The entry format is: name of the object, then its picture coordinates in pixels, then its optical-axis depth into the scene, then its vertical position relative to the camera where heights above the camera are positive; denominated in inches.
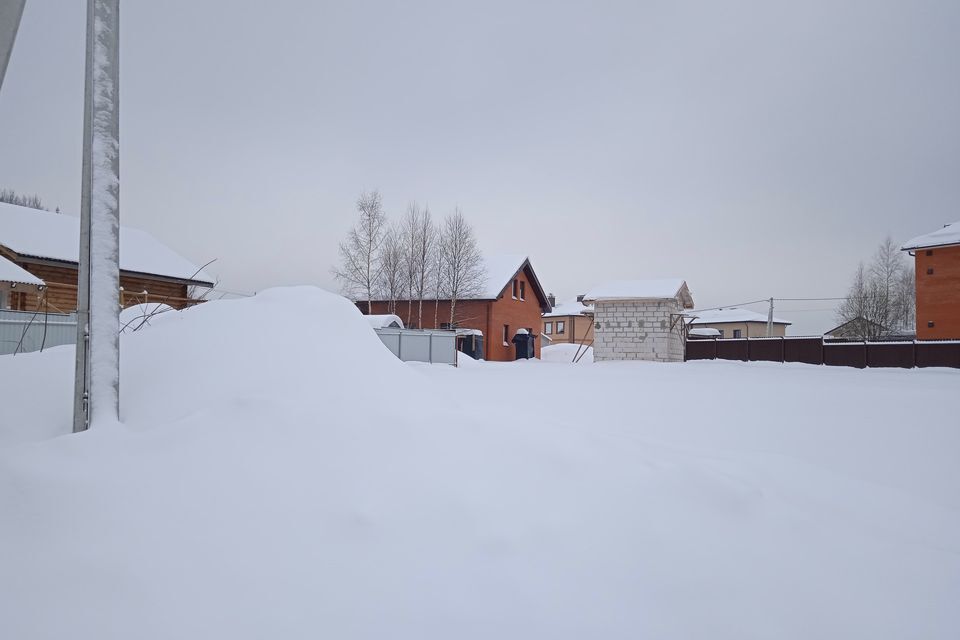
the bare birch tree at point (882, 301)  1216.2 +67.1
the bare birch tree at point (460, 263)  1096.8 +130.8
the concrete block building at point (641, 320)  818.2 +7.7
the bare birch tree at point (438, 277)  1116.5 +100.0
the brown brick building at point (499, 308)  1074.1 +31.9
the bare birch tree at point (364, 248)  1077.8 +154.4
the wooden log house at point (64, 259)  613.6 +79.7
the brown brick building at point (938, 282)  817.5 +76.2
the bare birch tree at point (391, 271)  1123.3 +112.9
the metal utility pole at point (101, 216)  112.3 +23.1
